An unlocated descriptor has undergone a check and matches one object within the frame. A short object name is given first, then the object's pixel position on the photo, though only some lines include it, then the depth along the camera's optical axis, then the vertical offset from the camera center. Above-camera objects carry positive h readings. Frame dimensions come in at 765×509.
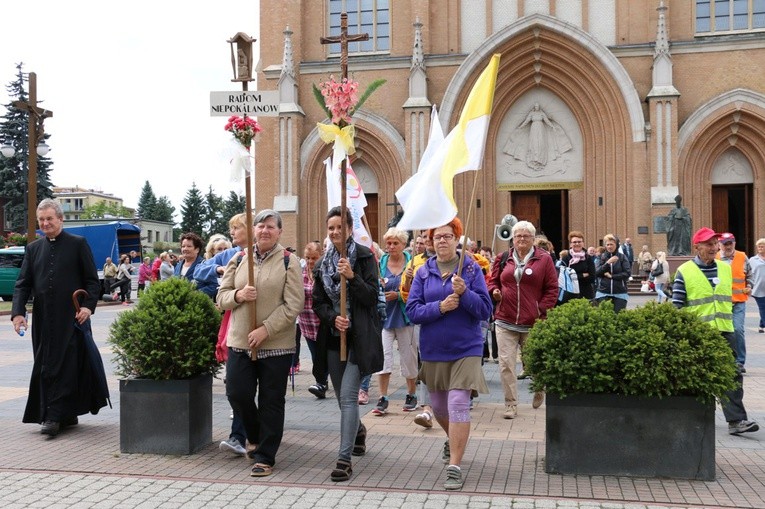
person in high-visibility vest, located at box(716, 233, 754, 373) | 8.38 -0.51
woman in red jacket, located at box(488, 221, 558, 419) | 8.73 -0.49
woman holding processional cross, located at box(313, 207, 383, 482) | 6.22 -0.54
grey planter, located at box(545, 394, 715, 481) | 5.99 -1.42
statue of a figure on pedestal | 27.77 +0.70
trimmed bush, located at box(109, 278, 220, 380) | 6.85 -0.69
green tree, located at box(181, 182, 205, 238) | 85.81 +5.10
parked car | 31.39 -0.35
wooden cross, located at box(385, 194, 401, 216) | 29.48 +1.88
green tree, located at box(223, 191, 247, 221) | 86.19 +5.71
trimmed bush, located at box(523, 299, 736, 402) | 5.95 -0.80
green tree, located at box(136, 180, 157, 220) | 109.88 +7.69
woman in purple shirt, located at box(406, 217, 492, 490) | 6.01 -0.63
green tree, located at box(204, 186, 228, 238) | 88.81 +4.36
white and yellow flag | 6.47 +0.76
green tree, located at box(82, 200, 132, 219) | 109.06 +6.76
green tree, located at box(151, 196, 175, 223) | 114.12 +6.76
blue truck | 40.61 +0.92
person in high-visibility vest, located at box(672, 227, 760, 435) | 7.54 -0.43
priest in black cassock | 7.81 -0.60
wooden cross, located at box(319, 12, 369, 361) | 6.22 +0.30
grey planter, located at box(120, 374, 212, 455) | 6.88 -1.39
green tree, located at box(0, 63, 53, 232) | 57.31 +6.91
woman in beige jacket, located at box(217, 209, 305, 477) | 6.35 -0.65
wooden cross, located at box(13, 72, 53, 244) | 18.67 +3.15
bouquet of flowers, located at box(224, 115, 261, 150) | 6.66 +1.07
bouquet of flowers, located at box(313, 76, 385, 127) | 6.32 +1.24
